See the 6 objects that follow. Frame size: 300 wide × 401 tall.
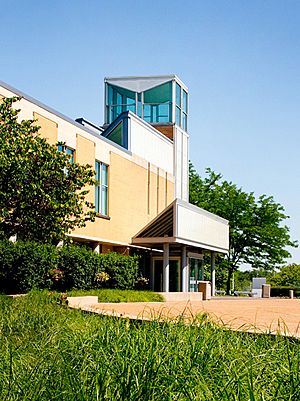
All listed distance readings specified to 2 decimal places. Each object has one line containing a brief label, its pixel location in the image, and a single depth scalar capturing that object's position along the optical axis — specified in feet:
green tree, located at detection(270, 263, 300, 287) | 202.98
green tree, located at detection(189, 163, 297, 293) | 168.96
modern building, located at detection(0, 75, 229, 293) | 99.76
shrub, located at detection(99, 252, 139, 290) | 92.24
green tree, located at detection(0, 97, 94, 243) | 57.11
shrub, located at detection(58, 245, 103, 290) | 82.43
